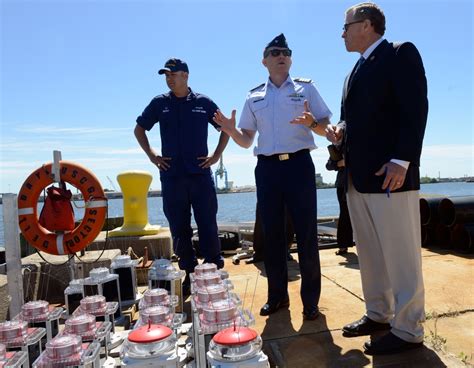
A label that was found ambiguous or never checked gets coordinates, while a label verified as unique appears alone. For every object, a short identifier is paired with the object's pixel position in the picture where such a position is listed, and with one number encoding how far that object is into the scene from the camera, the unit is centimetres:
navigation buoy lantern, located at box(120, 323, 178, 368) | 148
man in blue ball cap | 363
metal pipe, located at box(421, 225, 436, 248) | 516
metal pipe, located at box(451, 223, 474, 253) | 453
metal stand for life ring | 324
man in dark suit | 214
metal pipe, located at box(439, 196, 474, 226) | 479
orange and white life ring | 324
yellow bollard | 523
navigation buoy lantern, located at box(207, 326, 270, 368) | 140
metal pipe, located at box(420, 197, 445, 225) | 520
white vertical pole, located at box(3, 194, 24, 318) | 274
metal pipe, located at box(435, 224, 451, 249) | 491
